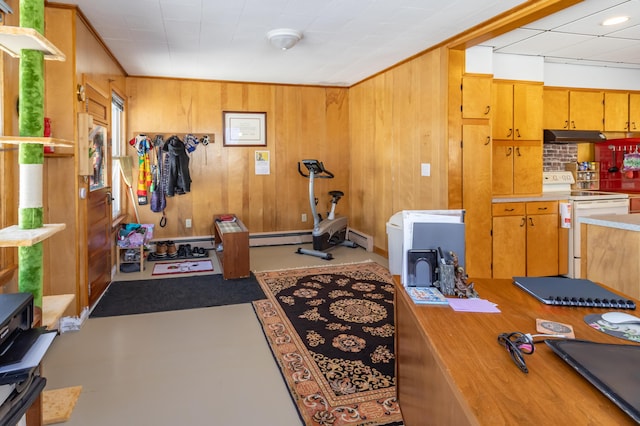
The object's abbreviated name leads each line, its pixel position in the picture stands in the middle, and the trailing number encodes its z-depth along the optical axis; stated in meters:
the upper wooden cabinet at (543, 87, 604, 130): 5.41
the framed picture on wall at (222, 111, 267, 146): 6.69
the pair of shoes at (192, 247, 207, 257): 6.18
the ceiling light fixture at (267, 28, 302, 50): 4.11
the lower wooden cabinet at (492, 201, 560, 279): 4.66
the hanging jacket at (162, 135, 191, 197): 6.20
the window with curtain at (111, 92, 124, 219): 5.67
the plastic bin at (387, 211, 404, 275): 4.24
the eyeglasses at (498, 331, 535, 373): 1.23
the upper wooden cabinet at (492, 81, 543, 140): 4.95
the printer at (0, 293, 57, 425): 1.33
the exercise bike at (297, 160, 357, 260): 6.23
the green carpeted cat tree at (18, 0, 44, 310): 1.88
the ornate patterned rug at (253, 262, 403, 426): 2.33
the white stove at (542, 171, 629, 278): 4.77
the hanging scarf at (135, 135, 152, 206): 6.11
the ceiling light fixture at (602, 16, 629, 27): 3.79
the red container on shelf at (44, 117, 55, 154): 3.01
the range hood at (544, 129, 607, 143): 5.29
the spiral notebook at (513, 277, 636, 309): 1.67
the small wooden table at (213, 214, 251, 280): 4.91
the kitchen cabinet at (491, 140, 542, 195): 5.06
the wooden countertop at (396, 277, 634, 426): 1.01
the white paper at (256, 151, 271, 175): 6.88
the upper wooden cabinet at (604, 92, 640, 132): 5.65
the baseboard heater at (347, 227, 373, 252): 6.46
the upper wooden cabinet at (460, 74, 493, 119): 4.44
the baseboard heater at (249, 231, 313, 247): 6.93
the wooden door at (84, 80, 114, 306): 3.91
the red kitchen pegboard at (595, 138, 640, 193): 5.65
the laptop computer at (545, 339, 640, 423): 0.98
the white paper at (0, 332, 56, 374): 1.39
